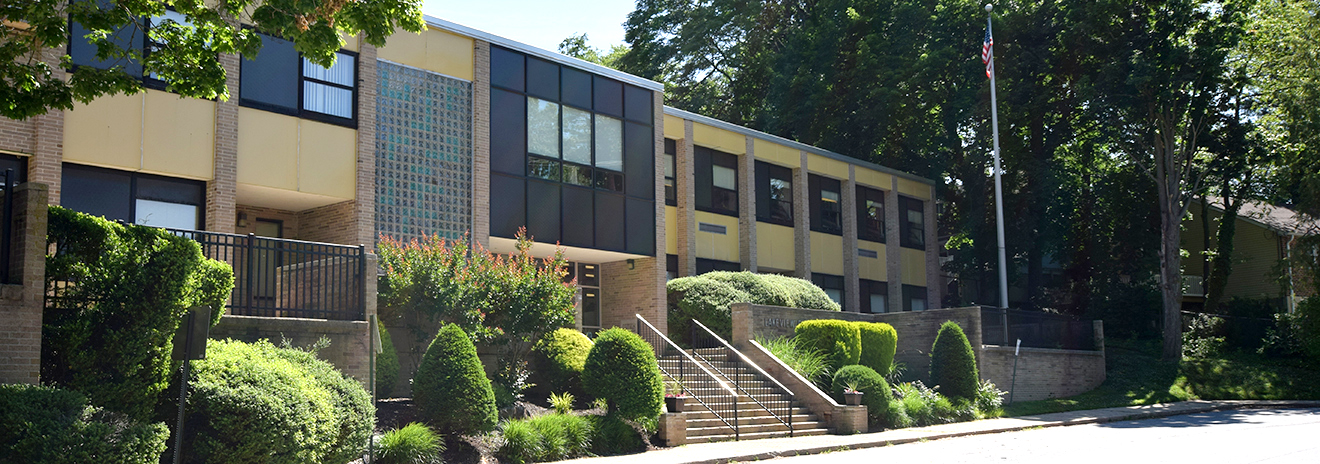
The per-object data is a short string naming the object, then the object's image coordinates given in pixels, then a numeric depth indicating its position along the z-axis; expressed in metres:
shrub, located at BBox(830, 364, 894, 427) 20.56
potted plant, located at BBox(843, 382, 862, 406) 19.88
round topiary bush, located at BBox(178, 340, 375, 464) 10.76
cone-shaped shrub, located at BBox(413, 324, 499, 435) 13.95
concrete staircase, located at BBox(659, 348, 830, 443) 18.16
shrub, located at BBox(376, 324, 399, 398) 15.78
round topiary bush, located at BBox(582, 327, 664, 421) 16.16
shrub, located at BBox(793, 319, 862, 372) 22.47
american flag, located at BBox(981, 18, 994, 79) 29.89
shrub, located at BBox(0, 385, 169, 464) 8.97
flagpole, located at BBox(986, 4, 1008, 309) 29.61
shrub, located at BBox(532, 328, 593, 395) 18.36
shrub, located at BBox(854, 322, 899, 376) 23.42
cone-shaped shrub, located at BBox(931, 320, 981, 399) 23.66
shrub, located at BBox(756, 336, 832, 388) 21.83
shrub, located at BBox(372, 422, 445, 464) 12.89
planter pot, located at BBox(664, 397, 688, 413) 16.86
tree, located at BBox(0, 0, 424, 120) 10.18
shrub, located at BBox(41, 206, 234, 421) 10.23
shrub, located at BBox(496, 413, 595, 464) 14.18
